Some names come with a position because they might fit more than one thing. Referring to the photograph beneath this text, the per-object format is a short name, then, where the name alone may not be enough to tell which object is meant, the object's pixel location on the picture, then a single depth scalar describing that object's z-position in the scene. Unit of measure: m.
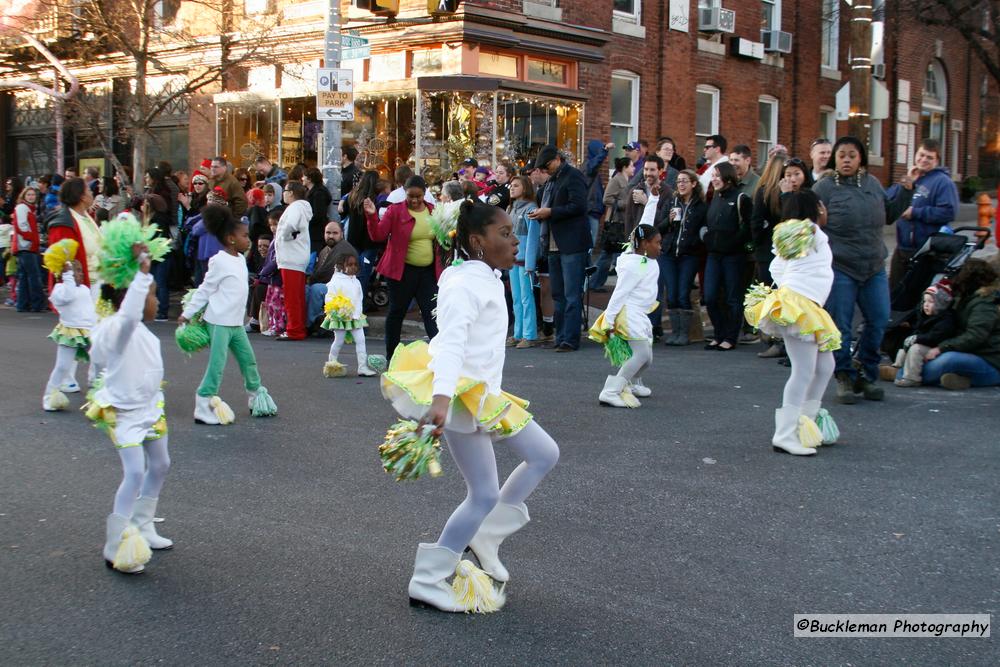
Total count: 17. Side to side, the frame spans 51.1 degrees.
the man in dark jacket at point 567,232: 11.77
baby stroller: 10.54
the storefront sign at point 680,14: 21.69
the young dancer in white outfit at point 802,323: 6.93
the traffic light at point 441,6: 14.26
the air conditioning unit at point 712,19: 22.36
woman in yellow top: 10.13
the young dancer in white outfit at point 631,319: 8.65
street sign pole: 14.16
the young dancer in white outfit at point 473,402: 4.31
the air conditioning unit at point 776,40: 24.16
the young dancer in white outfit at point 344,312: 10.23
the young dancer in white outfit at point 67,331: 8.59
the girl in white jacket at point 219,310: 8.07
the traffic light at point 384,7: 13.62
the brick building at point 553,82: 18.69
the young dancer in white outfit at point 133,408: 4.89
